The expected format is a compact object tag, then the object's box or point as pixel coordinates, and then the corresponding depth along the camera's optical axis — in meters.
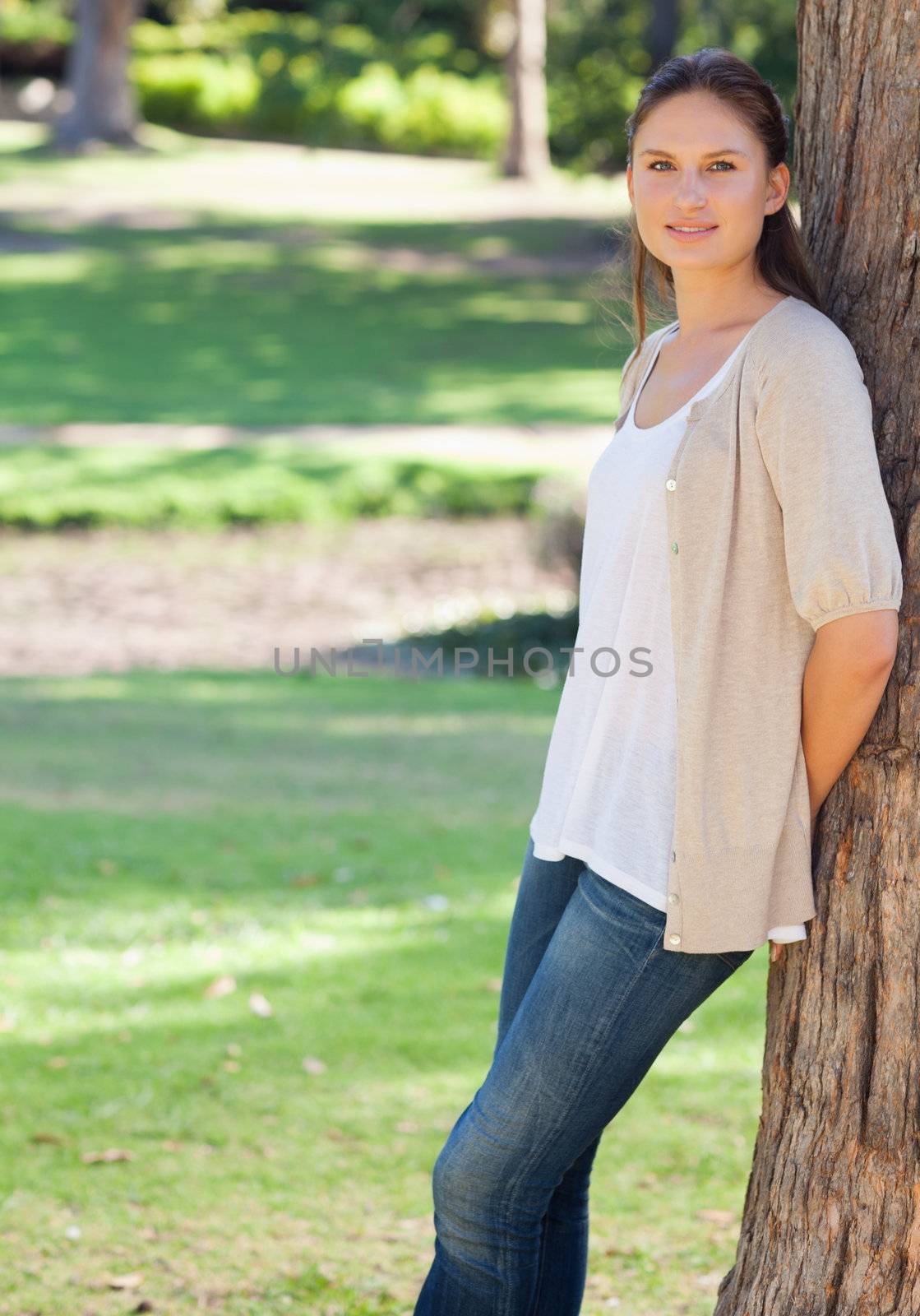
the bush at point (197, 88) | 38.47
